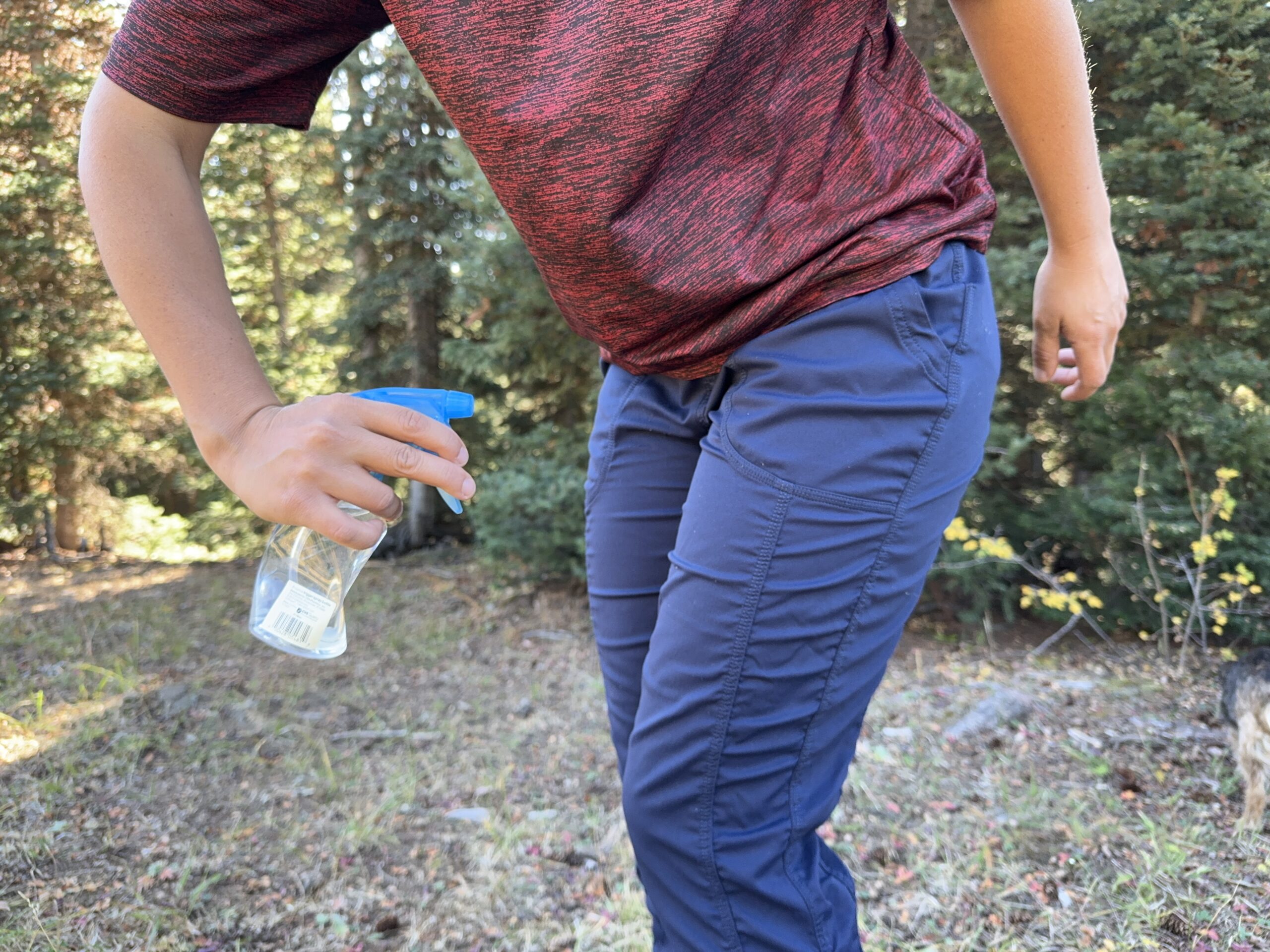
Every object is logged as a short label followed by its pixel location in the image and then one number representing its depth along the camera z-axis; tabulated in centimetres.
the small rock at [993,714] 331
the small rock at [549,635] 477
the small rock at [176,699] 344
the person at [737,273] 95
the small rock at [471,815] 282
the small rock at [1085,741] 310
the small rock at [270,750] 322
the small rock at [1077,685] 368
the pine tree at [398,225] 693
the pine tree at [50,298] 491
